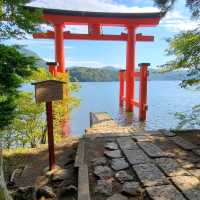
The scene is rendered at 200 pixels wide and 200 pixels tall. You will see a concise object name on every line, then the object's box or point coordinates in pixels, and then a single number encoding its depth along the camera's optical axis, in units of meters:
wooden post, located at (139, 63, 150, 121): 11.38
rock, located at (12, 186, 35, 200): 3.82
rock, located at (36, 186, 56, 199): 3.69
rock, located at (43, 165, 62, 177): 4.48
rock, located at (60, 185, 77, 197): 3.62
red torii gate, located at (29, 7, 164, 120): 11.47
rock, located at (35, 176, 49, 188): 4.22
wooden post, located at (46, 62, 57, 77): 9.68
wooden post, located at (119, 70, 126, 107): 15.62
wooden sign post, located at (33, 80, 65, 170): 4.53
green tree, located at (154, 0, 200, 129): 5.57
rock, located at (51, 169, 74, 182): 4.21
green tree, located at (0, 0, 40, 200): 3.73
